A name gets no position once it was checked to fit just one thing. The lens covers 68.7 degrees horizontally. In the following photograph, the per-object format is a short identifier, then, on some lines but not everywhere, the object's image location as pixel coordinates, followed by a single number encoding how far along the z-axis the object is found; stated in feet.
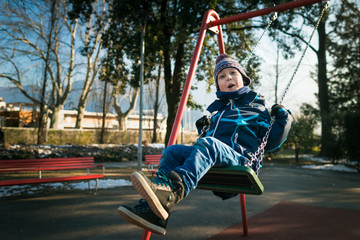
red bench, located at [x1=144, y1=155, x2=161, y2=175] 27.37
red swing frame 8.96
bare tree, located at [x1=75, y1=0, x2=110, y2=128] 76.69
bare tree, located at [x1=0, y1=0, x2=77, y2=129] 61.91
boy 5.20
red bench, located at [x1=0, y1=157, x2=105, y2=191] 17.19
